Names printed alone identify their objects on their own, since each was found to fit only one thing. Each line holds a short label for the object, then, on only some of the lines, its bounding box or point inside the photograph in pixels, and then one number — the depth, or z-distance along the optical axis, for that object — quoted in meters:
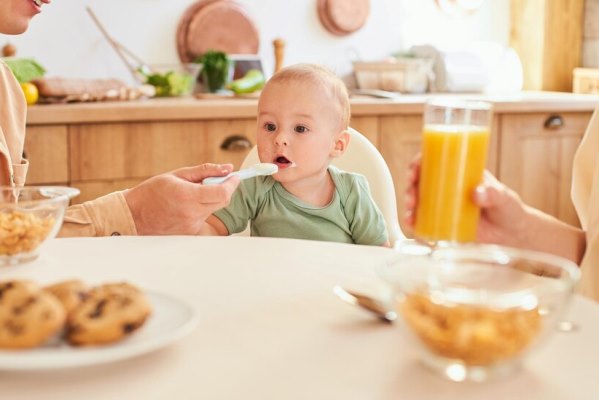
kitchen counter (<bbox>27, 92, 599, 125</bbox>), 2.71
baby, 1.75
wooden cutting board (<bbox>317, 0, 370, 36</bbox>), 3.69
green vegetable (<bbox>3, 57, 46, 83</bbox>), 2.78
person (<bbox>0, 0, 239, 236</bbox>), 1.38
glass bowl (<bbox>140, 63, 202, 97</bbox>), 3.23
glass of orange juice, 1.06
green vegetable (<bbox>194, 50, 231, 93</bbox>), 3.32
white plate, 0.70
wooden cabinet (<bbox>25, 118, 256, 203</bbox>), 2.72
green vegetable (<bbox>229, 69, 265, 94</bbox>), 3.20
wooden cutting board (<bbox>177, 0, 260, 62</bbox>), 3.44
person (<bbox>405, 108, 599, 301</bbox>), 1.14
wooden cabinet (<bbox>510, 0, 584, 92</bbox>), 3.97
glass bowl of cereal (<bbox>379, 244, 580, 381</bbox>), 0.71
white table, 0.72
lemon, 2.72
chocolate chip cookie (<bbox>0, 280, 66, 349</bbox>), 0.71
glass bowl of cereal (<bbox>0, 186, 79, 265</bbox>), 1.07
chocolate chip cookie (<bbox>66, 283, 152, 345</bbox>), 0.73
